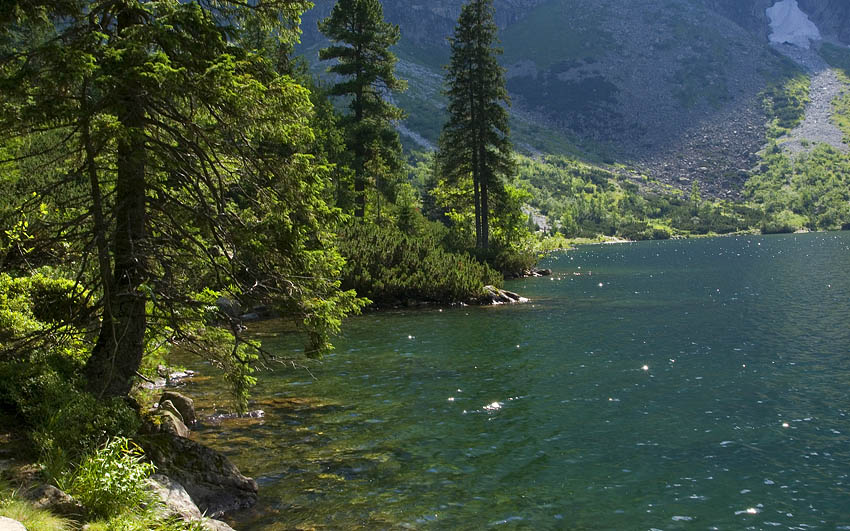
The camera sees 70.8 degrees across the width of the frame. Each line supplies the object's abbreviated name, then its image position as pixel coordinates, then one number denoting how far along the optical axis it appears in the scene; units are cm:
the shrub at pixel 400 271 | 3353
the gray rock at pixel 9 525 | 522
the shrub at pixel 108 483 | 674
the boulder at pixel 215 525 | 739
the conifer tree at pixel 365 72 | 4538
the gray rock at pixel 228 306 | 2697
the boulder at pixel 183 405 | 1323
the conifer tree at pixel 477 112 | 5050
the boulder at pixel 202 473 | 911
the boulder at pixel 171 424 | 1056
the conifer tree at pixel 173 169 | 802
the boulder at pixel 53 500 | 640
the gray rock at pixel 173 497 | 763
